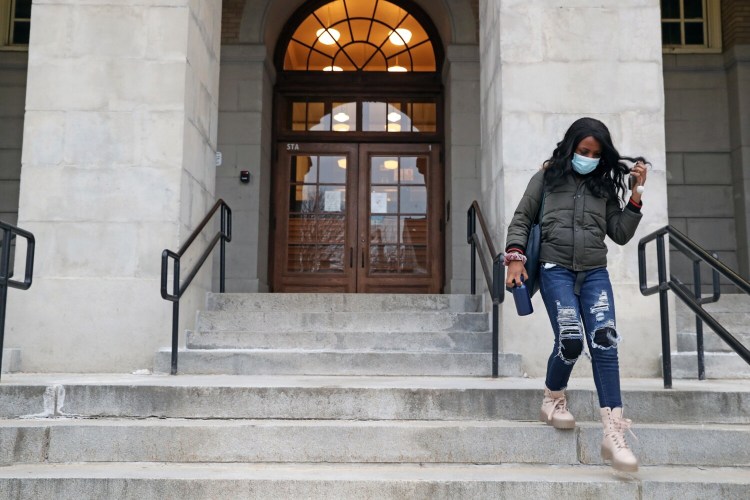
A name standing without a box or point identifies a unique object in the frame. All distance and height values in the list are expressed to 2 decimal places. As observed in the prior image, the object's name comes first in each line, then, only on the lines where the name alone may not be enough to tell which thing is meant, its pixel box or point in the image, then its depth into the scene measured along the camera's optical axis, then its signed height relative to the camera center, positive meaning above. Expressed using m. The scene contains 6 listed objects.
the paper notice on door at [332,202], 11.18 +1.72
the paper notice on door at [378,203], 11.20 +1.71
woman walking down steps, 3.83 +0.39
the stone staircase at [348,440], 3.79 -0.75
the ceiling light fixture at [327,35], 11.50 +4.41
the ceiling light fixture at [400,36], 11.51 +4.41
